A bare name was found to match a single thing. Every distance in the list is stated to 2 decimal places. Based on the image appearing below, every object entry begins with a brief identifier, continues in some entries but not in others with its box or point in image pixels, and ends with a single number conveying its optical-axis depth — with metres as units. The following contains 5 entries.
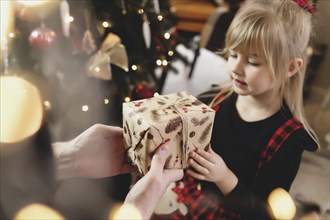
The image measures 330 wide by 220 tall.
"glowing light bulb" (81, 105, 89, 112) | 0.86
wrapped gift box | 0.50
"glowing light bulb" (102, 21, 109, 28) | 1.06
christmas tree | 0.92
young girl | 0.66
